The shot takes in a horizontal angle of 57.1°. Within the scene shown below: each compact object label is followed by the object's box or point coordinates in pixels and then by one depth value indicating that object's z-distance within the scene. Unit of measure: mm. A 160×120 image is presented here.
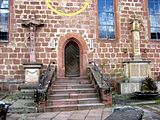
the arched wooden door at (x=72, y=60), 8431
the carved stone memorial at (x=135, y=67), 7849
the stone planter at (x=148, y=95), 6920
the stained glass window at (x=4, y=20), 7998
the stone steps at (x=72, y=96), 5855
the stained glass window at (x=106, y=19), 8734
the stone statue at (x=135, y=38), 8433
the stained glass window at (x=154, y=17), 9115
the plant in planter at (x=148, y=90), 6959
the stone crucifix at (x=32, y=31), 7773
